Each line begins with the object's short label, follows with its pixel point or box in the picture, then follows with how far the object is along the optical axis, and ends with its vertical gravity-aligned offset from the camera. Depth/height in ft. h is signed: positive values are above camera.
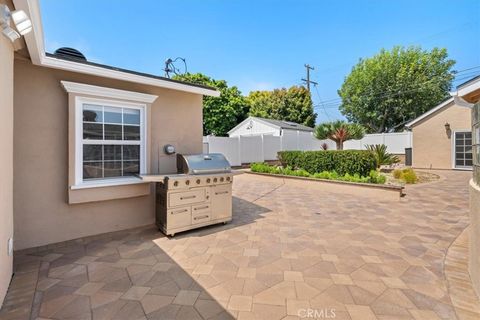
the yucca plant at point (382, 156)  37.14 +0.62
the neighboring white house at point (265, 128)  64.39 +9.69
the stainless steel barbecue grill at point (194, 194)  13.46 -2.12
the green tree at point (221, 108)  70.90 +17.04
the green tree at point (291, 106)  93.76 +22.41
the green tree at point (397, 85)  74.23 +25.54
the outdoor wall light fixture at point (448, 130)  42.75 +5.61
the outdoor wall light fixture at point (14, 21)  7.07 +4.56
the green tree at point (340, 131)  35.76 +4.67
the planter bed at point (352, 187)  22.58 -3.01
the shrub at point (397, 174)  32.39 -2.09
